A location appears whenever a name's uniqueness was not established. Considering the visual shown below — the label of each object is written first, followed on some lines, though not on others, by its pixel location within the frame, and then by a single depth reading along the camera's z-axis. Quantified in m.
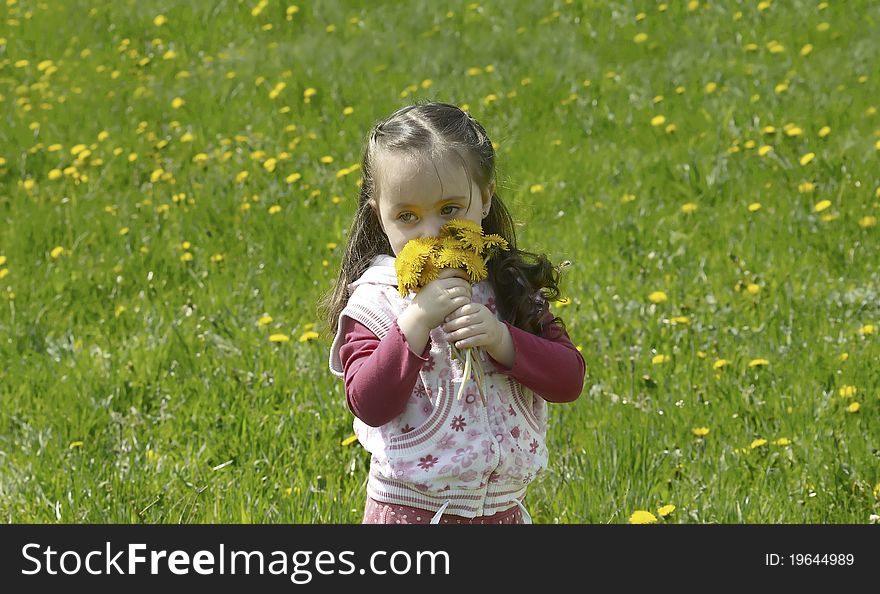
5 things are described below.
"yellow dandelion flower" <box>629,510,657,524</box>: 5.77
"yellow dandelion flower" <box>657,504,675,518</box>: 5.93
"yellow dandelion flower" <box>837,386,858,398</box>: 7.12
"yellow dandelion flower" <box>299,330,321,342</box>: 8.06
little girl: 4.34
